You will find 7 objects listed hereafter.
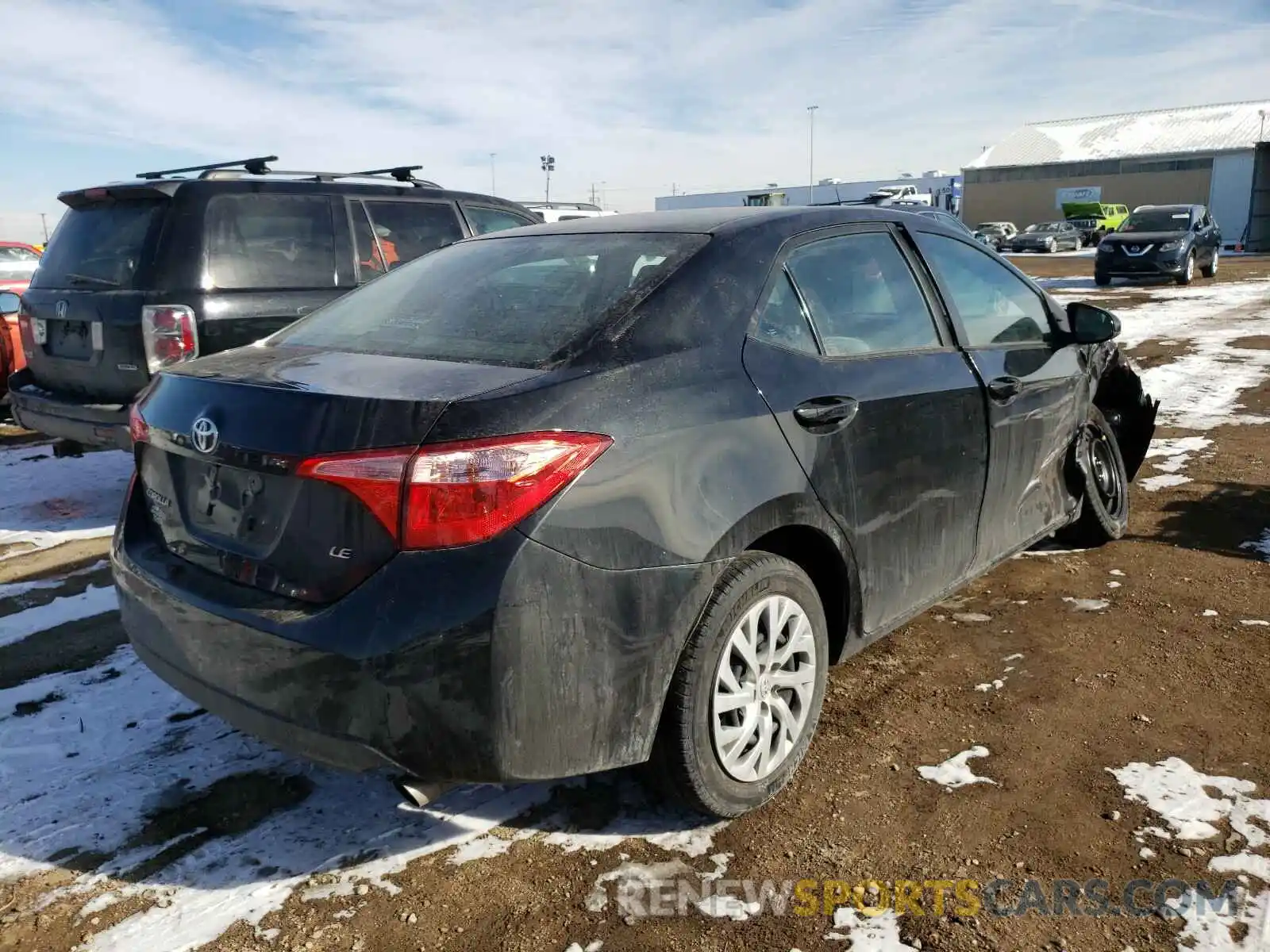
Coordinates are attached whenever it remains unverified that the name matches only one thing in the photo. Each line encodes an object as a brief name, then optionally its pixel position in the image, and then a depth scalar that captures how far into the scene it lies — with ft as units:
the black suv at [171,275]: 17.25
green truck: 149.18
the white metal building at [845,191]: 210.77
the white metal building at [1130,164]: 172.96
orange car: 26.58
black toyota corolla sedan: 7.04
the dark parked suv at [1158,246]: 70.44
